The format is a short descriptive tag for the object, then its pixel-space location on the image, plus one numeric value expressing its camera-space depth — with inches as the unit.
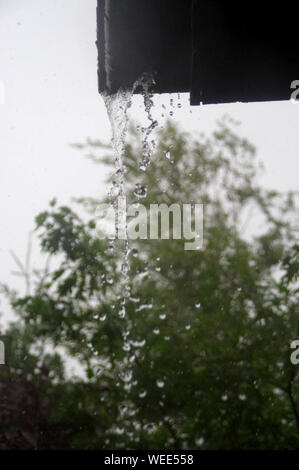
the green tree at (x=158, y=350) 115.8
